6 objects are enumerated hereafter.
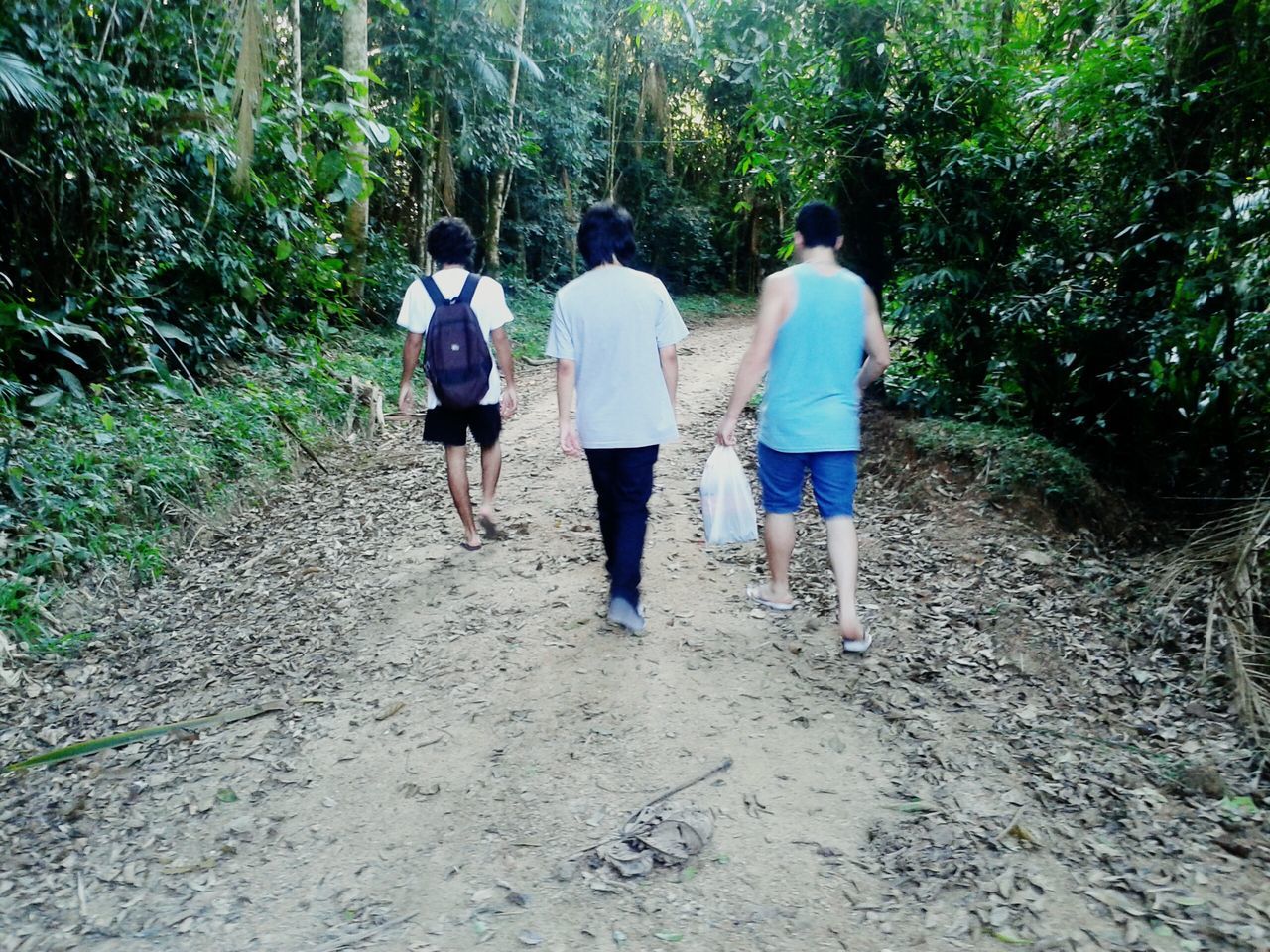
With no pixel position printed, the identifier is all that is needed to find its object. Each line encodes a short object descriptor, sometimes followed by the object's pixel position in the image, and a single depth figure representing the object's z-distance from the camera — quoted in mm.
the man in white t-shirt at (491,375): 4742
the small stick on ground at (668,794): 2936
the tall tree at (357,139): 6961
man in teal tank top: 3713
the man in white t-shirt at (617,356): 3824
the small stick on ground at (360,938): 2611
